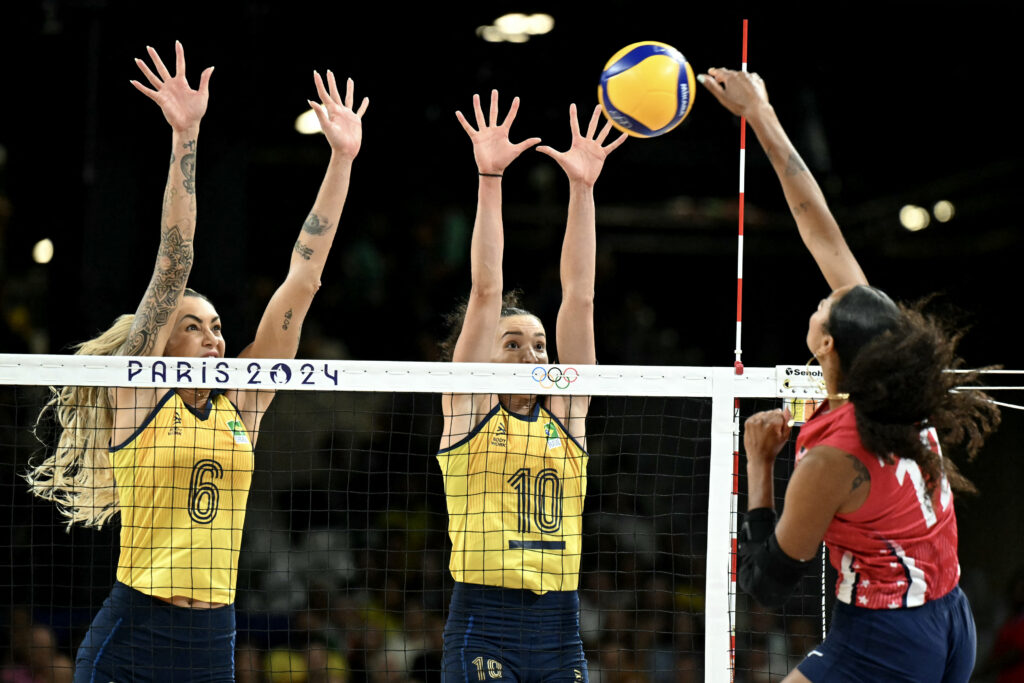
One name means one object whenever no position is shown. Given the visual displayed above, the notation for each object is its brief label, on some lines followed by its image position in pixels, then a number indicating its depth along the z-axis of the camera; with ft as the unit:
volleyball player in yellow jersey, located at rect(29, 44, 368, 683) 29.73
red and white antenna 31.30
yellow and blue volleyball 31.55
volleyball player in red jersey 22.75
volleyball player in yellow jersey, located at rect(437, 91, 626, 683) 31.09
